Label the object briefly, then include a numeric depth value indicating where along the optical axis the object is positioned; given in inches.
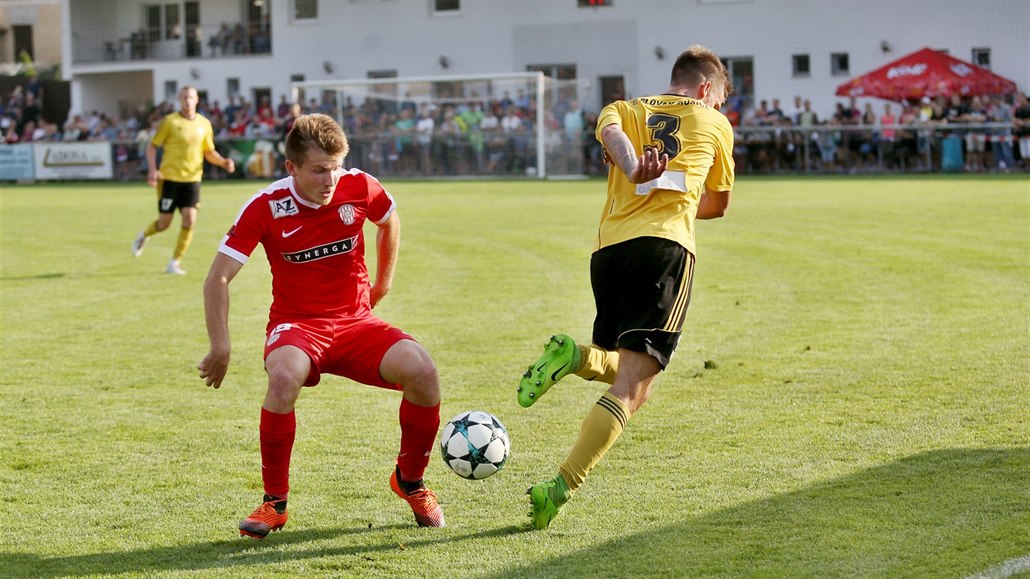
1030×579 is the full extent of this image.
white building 1486.2
